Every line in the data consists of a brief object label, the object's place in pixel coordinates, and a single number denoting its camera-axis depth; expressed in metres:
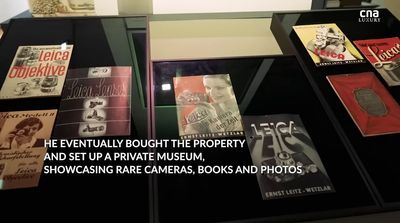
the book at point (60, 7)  1.10
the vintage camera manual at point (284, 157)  0.73
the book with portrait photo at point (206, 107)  0.82
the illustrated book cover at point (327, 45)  1.04
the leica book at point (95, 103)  0.80
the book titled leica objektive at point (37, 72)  0.87
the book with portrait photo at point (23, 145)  0.70
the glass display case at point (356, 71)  0.78
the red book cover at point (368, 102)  0.88
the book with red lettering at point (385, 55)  1.02
